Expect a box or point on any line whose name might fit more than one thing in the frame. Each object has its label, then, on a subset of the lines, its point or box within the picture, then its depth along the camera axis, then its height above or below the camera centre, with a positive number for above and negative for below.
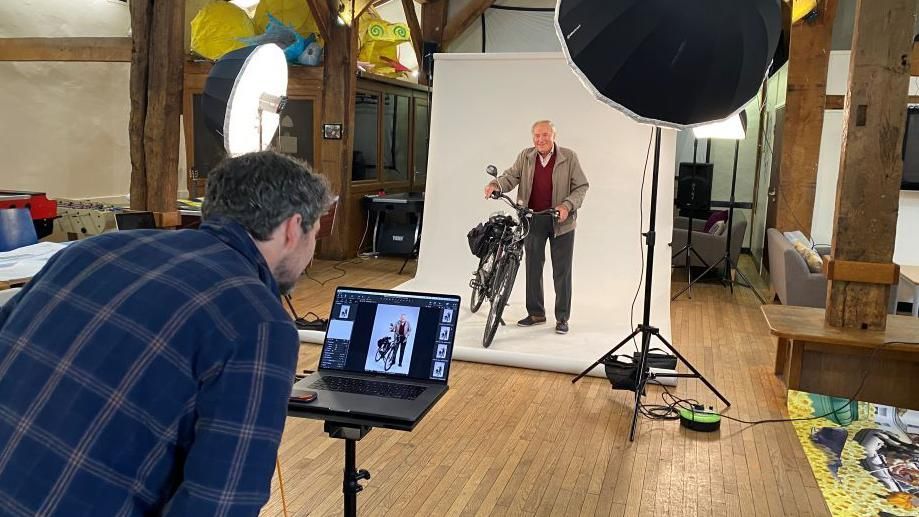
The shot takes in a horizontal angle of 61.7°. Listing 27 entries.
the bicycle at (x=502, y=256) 5.08 -0.62
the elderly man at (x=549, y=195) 5.29 -0.21
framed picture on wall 7.88 +0.24
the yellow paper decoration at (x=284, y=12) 8.04 +1.46
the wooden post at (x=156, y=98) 4.95 +0.31
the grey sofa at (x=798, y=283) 5.46 -0.75
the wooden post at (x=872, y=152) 3.79 +0.14
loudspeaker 7.76 -0.19
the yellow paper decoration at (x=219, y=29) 7.64 +1.19
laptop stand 1.88 -0.78
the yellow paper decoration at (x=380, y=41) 9.09 +1.36
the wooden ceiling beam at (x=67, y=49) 6.07 +0.75
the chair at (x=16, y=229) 4.50 -0.53
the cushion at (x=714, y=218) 8.34 -0.49
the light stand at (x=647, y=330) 3.79 -0.79
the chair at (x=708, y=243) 7.72 -0.71
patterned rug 3.04 -1.23
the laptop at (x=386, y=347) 2.05 -0.54
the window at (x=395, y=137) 9.27 +0.25
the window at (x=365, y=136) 8.52 +0.22
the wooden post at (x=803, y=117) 7.08 +0.56
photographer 1.10 -0.35
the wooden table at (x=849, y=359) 3.86 -0.93
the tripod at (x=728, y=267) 7.46 -0.92
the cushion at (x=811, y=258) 5.64 -0.60
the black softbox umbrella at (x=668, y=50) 2.48 +0.39
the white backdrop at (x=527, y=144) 6.28 -0.05
